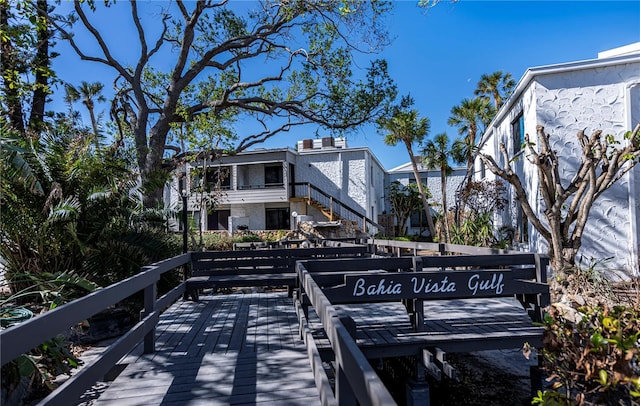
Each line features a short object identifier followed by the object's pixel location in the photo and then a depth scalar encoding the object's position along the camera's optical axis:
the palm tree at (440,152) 21.16
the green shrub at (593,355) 1.77
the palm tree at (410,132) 20.27
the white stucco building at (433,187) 27.88
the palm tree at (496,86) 26.67
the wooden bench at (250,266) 6.67
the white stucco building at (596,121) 9.60
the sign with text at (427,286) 4.39
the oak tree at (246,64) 13.52
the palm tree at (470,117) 21.30
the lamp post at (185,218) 8.75
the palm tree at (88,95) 18.44
